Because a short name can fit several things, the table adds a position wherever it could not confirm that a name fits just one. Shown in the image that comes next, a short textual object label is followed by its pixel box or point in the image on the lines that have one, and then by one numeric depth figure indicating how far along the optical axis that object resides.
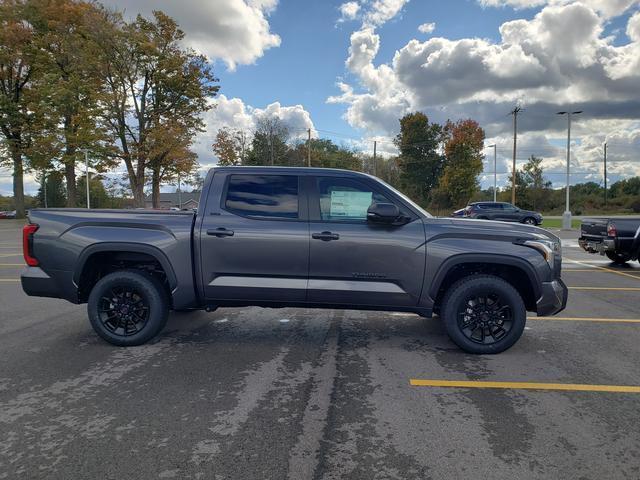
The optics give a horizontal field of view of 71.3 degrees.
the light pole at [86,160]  36.09
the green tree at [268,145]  60.97
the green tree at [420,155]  60.31
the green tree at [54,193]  70.12
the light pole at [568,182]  27.25
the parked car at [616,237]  10.55
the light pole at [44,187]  65.57
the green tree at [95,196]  59.48
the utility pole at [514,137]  39.69
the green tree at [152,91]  35.94
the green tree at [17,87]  35.16
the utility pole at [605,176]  64.22
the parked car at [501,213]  29.69
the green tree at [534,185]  64.31
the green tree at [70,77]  34.94
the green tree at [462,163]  55.34
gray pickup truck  4.60
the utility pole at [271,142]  60.95
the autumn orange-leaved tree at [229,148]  58.38
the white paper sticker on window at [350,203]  4.74
